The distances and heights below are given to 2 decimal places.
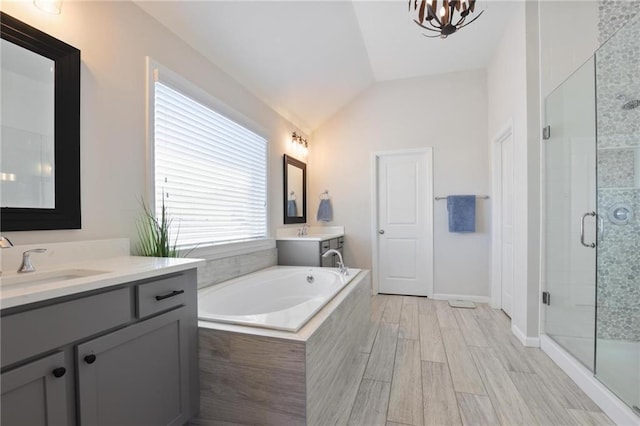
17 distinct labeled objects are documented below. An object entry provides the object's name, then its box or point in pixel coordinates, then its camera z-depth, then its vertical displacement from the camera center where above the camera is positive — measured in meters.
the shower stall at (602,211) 1.83 -0.01
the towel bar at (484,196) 3.66 +0.17
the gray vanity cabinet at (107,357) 0.83 -0.49
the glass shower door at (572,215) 2.02 -0.04
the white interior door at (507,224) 3.11 -0.15
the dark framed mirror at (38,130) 1.19 +0.35
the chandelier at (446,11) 1.53 +1.05
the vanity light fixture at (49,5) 1.27 +0.89
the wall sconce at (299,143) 3.83 +0.91
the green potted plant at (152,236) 1.68 -0.14
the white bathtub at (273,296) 1.54 -0.61
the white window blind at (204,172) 1.99 +0.32
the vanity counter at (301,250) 3.33 -0.43
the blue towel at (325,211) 4.23 +0.00
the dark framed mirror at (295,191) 3.65 +0.27
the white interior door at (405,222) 3.93 -0.15
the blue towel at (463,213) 3.63 -0.03
